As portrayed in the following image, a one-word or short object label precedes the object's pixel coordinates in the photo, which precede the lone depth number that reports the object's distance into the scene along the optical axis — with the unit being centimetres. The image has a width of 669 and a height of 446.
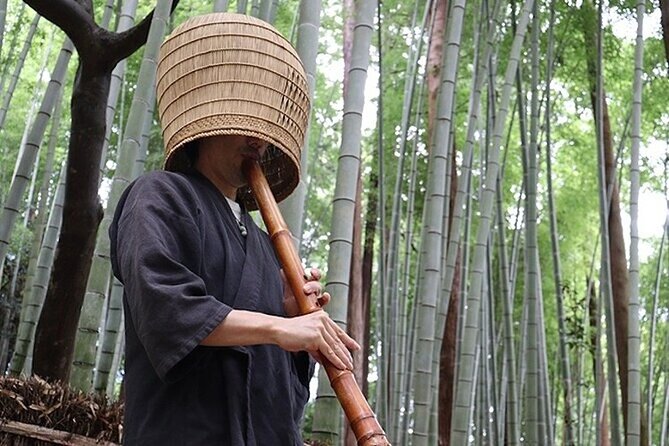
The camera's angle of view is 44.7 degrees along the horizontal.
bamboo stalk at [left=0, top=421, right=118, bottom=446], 161
